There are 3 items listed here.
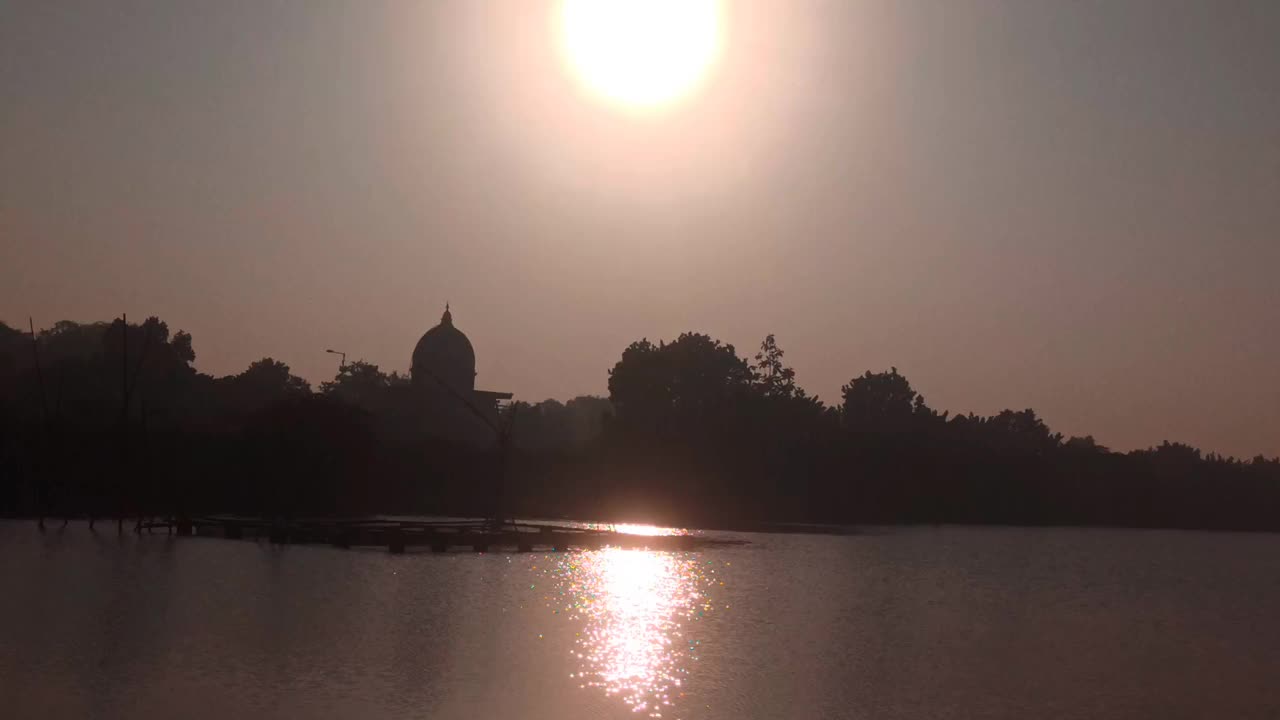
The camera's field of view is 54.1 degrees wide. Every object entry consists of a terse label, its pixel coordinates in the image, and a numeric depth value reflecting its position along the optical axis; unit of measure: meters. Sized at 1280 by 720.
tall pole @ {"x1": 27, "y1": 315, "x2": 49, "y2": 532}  64.28
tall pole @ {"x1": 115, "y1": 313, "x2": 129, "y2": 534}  60.34
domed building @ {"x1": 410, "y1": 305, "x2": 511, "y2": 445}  130.00
